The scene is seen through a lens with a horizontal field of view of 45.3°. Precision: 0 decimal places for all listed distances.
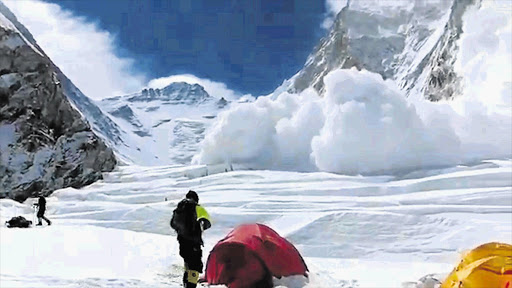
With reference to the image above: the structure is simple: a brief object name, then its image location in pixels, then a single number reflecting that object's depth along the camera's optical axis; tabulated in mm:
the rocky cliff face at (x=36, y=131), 61938
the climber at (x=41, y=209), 22023
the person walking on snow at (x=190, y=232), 8188
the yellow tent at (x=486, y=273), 7695
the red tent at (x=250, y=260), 9930
